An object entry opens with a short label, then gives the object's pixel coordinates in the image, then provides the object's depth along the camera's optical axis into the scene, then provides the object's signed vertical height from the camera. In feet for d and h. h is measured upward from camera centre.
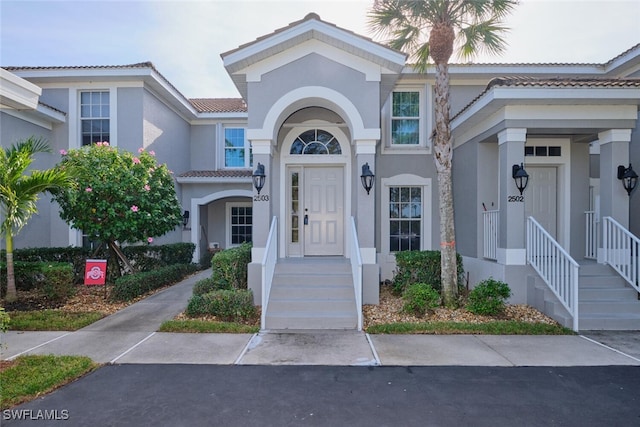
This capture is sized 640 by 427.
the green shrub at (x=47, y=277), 25.62 -4.20
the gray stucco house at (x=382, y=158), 24.00 +4.82
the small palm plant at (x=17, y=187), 23.41 +2.02
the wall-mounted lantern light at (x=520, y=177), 24.66 +2.70
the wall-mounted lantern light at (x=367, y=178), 25.64 +2.72
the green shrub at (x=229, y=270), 25.62 -3.63
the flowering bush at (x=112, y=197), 27.55 +1.60
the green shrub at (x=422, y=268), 27.50 -3.75
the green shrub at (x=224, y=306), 22.68 -5.33
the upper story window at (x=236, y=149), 50.31 +9.25
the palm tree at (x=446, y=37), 24.35 +12.20
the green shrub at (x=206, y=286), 24.88 -4.57
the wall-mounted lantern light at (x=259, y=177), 25.89 +2.82
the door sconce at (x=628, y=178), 24.75 +2.61
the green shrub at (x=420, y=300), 22.80 -5.00
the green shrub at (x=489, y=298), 22.93 -4.95
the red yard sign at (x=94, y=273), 25.53 -3.72
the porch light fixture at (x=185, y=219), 46.39 -0.12
